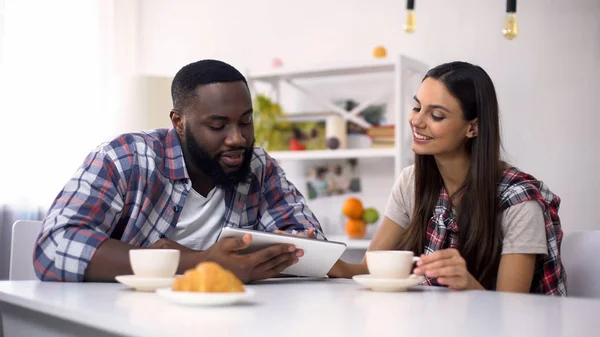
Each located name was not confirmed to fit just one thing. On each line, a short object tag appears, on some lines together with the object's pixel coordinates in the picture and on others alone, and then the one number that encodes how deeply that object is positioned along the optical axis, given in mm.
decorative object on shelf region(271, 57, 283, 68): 3775
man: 1529
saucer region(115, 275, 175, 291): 1203
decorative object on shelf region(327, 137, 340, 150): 3533
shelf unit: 3309
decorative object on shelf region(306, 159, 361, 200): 3730
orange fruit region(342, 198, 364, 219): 3459
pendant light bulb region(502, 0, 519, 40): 2381
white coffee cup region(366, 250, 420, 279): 1307
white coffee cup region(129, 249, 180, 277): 1230
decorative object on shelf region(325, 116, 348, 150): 3557
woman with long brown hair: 1686
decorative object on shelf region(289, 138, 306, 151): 3660
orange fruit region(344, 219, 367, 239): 3459
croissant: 998
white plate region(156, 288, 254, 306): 975
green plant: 3635
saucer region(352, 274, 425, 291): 1278
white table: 830
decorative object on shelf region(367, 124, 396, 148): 3462
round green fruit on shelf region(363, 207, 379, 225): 3467
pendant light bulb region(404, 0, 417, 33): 2512
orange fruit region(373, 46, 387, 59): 3492
